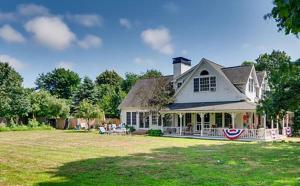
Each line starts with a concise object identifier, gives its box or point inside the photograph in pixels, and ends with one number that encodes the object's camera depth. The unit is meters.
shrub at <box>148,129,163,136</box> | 24.26
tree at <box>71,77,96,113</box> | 47.69
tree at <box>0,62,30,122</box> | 33.95
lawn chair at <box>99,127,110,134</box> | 26.27
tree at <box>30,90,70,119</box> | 36.77
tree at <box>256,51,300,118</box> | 13.15
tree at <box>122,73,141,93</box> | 56.39
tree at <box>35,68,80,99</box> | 59.75
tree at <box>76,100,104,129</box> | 30.59
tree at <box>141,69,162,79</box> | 54.36
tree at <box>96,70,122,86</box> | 62.17
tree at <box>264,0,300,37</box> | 3.80
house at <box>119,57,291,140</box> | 21.67
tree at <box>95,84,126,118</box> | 41.03
